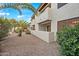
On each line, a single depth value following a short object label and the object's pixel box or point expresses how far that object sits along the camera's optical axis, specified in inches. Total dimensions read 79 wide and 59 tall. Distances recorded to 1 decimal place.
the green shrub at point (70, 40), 47.0
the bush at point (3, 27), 59.5
